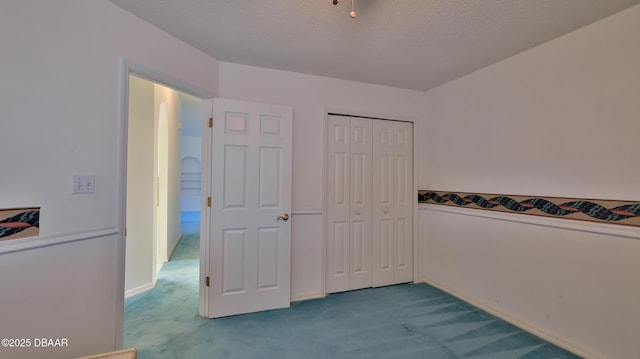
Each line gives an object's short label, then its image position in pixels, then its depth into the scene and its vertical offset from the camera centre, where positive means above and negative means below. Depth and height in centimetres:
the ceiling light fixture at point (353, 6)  163 +114
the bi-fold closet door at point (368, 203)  294 -23
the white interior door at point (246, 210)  241 -27
